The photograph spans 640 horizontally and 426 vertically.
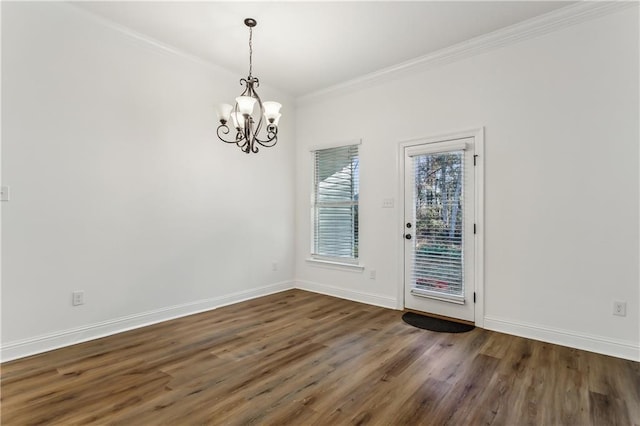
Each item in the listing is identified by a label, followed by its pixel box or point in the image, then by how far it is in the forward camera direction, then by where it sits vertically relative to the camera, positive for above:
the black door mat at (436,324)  3.35 -1.22
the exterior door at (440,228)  3.56 -0.19
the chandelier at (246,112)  2.73 +0.89
